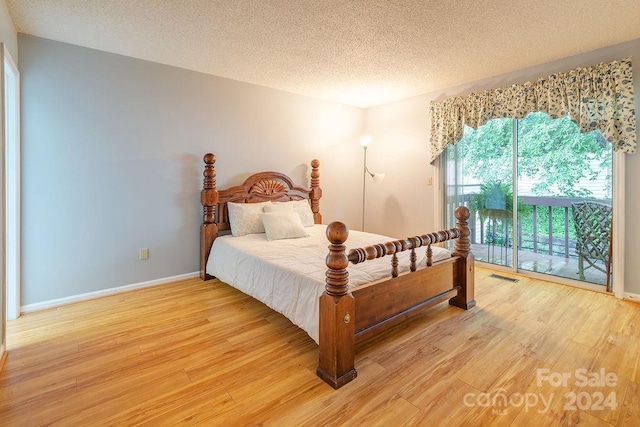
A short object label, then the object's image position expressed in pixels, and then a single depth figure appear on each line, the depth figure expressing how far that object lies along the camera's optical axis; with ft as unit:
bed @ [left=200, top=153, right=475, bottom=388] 5.81
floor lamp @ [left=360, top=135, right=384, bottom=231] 15.49
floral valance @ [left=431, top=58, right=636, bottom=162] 9.31
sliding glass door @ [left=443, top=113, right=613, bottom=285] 10.53
